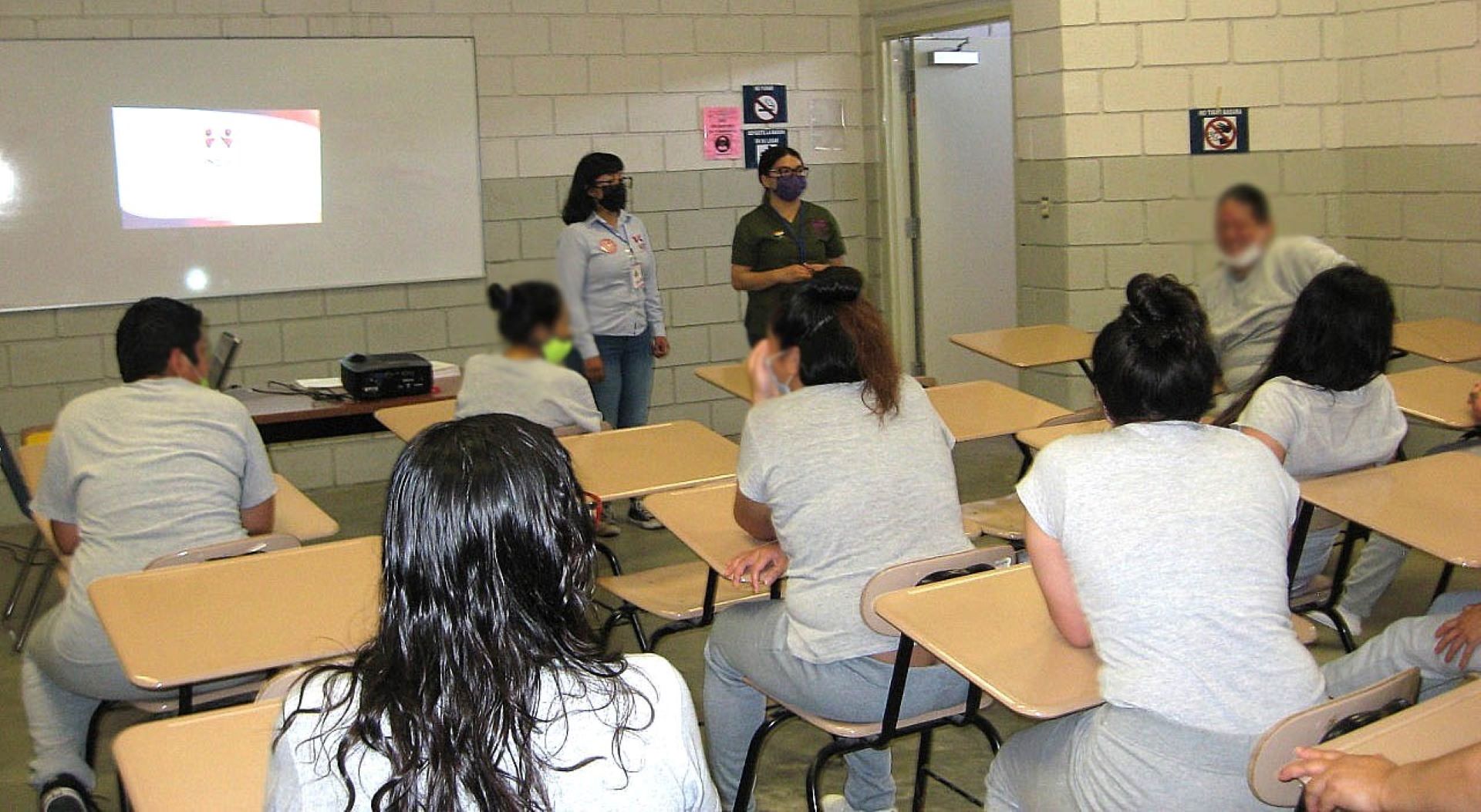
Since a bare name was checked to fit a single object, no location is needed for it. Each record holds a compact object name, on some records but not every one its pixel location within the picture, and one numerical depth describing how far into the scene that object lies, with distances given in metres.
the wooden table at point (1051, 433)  3.57
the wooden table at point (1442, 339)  4.77
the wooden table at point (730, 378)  4.00
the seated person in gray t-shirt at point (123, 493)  2.86
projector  4.54
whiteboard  5.66
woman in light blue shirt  4.75
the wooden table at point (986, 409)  3.76
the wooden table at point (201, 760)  1.78
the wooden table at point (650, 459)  3.31
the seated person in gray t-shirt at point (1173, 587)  1.87
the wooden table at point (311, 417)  4.40
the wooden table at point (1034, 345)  4.96
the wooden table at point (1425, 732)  1.75
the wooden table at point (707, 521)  2.78
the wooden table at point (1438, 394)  3.80
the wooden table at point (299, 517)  3.19
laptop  4.59
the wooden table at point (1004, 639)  2.01
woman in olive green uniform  5.36
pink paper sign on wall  6.90
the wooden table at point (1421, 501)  2.54
